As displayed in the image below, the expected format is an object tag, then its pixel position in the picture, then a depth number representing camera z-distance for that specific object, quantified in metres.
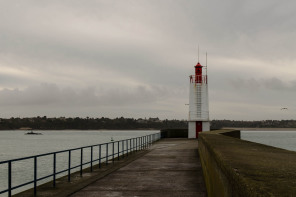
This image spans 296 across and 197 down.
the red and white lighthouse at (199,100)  33.50
